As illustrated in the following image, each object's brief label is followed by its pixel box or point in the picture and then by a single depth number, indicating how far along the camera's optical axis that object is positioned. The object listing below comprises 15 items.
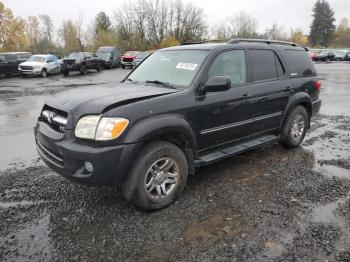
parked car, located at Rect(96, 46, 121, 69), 30.55
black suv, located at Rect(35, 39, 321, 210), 3.40
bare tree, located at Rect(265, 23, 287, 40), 79.75
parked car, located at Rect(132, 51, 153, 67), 27.91
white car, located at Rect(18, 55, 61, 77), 22.25
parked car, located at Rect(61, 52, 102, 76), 23.62
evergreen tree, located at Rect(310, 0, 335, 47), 83.38
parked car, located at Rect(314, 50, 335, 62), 45.27
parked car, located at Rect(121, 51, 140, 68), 31.08
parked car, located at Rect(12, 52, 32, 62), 23.53
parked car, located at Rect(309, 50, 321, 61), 45.66
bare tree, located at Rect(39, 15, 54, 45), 86.51
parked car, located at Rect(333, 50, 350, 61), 45.58
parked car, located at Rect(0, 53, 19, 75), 22.35
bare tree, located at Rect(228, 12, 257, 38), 77.56
